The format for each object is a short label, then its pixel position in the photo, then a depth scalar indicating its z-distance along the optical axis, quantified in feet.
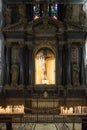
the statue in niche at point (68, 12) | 84.15
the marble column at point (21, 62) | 79.15
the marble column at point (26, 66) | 79.87
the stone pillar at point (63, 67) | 79.87
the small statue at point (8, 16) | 82.46
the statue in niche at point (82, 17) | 82.23
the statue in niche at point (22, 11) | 84.94
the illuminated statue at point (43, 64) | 80.53
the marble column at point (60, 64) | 79.56
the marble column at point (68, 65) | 78.74
